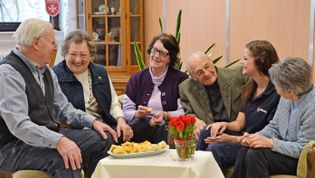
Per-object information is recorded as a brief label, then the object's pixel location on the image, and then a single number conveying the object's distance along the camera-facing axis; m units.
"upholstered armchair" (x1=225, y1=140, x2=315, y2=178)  2.44
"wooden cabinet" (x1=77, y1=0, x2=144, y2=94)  5.66
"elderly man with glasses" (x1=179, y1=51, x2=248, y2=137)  3.31
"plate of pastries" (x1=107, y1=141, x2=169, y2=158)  2.50
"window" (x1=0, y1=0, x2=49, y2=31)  5.87
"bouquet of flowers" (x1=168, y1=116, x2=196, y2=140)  2.42
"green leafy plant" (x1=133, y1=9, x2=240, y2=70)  4.43
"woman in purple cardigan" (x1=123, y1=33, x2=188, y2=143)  3.42
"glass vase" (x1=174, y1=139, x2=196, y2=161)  2.43
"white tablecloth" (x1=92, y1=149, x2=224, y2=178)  2.34
